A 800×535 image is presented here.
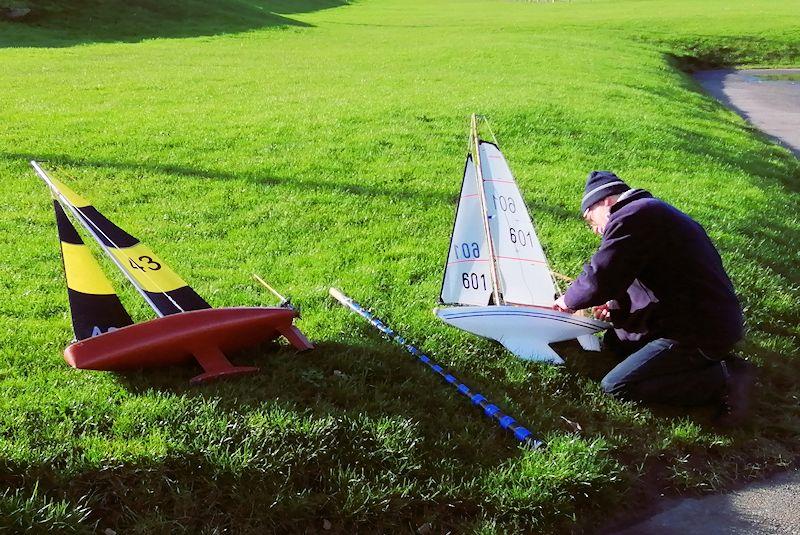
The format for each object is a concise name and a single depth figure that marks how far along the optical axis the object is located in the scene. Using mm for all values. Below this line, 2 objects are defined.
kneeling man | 4223
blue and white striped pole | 3986
